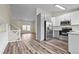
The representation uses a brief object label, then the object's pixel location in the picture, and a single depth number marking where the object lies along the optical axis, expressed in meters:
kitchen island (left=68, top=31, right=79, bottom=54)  1.22
